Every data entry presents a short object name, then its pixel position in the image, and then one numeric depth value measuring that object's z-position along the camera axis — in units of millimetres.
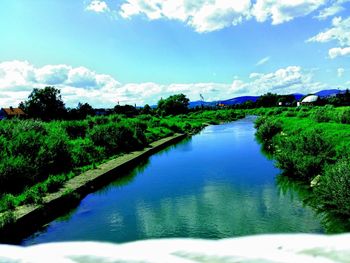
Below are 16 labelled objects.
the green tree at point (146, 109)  78812
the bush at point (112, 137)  20328
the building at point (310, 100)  91500
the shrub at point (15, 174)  10578
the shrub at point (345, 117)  25542
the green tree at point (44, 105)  53875
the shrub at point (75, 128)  22922
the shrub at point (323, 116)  29338
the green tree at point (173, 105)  83188
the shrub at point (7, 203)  8570
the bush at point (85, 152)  16184
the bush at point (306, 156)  11480
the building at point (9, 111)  69125
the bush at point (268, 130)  25756
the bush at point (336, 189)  7527
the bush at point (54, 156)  13327
